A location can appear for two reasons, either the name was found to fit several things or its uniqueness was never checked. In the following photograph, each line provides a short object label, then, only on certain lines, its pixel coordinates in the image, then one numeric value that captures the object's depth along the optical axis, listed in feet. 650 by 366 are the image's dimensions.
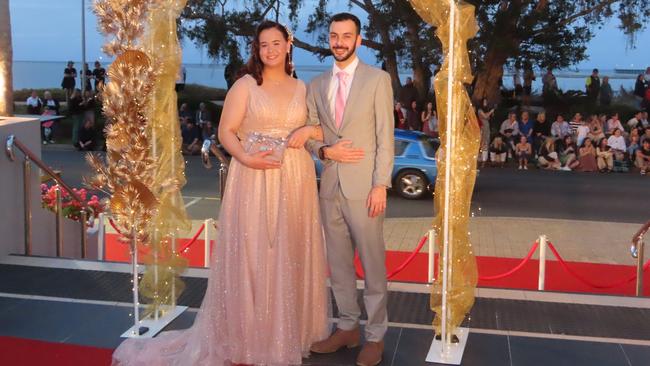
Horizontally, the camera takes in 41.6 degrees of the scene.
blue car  48.14
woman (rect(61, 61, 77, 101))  84.12
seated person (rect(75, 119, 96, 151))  70.59
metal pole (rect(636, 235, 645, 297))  24.29
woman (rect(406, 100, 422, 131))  65.82
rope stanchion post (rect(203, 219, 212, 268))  27.63
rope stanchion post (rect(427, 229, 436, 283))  25.08
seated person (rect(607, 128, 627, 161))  59.31
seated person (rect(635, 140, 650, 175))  58.75
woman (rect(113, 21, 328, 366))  15.33
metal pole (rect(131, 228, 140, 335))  16.84
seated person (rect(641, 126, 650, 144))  58.49
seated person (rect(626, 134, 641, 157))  59.36
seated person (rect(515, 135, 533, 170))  61.87
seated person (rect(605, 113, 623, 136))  60.49
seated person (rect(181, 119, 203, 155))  68.44
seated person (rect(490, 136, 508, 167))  63.10
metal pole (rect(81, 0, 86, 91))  86.94
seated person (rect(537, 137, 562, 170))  61.00
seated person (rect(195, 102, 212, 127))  68.23
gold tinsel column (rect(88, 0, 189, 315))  16.25
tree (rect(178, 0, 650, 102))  69.36
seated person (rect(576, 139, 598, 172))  59.62
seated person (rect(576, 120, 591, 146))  59.88
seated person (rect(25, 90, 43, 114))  78.38
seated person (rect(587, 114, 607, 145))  59.98
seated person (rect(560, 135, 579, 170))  60.29
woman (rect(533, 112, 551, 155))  62.08
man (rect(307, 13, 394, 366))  14.82
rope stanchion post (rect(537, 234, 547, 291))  25.32
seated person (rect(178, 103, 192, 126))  68.49
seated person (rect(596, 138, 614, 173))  59.52
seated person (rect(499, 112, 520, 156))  62.49
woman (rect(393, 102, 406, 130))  62.28
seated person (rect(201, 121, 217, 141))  67.46
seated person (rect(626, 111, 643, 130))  62.18
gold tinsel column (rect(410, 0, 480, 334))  15.31
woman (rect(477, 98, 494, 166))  60.25
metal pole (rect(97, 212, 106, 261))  29.64
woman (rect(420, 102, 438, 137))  61.93
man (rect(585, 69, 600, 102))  75.97
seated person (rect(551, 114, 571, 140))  60.95
